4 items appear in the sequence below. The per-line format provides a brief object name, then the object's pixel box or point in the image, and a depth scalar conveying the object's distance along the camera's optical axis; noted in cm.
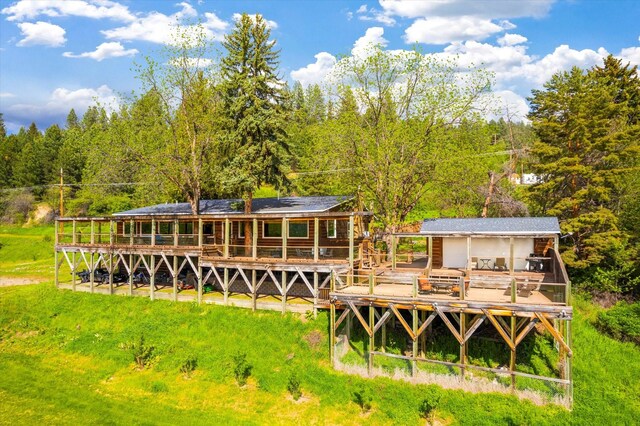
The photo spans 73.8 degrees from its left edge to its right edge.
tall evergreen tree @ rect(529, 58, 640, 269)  2230
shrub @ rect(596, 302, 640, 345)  1816
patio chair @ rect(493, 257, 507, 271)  2064
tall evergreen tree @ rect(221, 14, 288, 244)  2566
